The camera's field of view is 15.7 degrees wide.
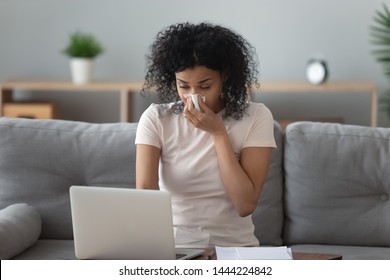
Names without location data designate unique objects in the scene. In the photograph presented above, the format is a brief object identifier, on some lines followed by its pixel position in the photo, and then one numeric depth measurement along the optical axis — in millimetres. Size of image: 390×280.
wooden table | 3212
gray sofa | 4631
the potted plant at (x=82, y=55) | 8250
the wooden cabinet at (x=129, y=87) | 7923
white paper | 3140
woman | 3845
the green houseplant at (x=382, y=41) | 8150
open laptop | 3124
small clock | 8063
